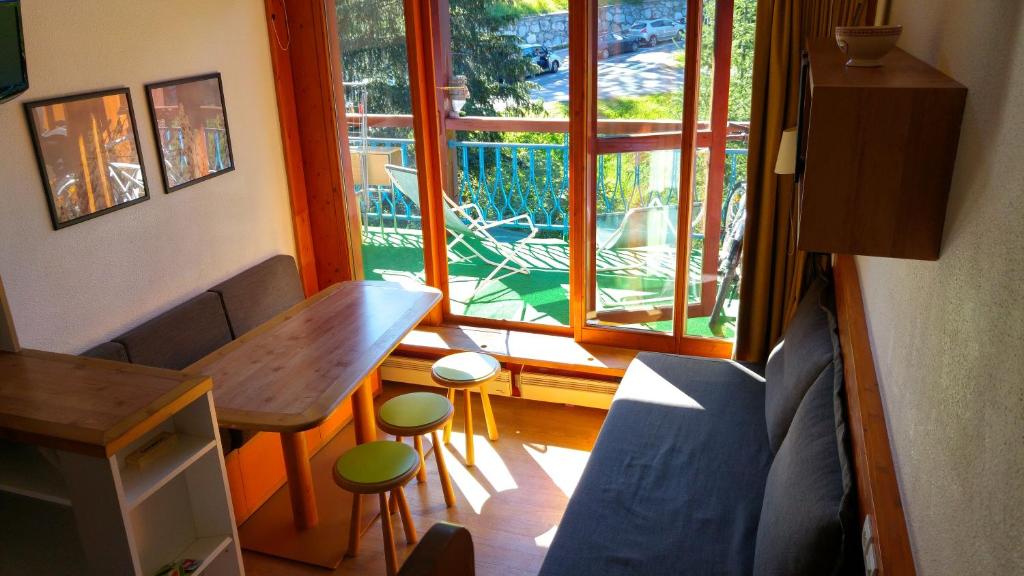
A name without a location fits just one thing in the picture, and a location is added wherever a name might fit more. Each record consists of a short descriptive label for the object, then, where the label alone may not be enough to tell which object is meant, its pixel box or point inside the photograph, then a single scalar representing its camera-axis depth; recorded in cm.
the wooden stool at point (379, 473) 296
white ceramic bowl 175
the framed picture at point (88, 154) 286
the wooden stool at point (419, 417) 329
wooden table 271
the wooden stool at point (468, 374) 374
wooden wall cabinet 150
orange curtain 333
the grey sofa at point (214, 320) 318
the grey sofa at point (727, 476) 198
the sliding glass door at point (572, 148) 382
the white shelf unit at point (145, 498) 192
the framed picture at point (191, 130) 343
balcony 404
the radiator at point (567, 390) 414
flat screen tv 209
